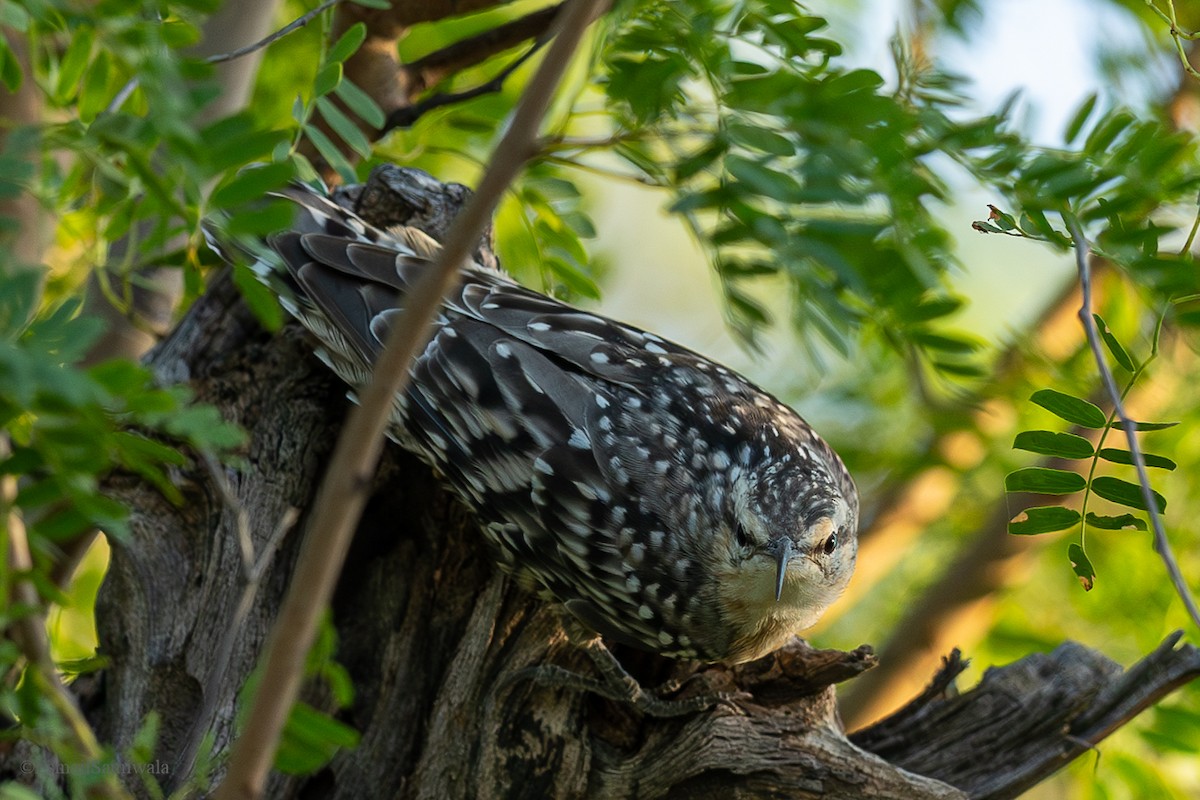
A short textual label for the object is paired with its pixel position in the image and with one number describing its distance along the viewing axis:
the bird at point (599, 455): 4.34
